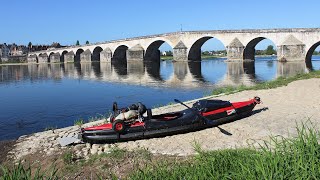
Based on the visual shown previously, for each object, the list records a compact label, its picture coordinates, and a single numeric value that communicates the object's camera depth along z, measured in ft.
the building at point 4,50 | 286.10
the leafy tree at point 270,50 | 305.13
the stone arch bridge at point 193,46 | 114.58
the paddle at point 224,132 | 16.96
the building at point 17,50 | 304.33
